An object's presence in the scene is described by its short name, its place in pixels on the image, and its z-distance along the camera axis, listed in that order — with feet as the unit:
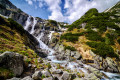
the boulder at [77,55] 64.05
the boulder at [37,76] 16.46
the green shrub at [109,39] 69.62
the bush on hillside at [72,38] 88.43
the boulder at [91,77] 29.82
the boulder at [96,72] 39.53
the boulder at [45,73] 19.07
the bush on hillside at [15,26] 60.95
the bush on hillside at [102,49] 57.26
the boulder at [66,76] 22.81
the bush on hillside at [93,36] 78.41
